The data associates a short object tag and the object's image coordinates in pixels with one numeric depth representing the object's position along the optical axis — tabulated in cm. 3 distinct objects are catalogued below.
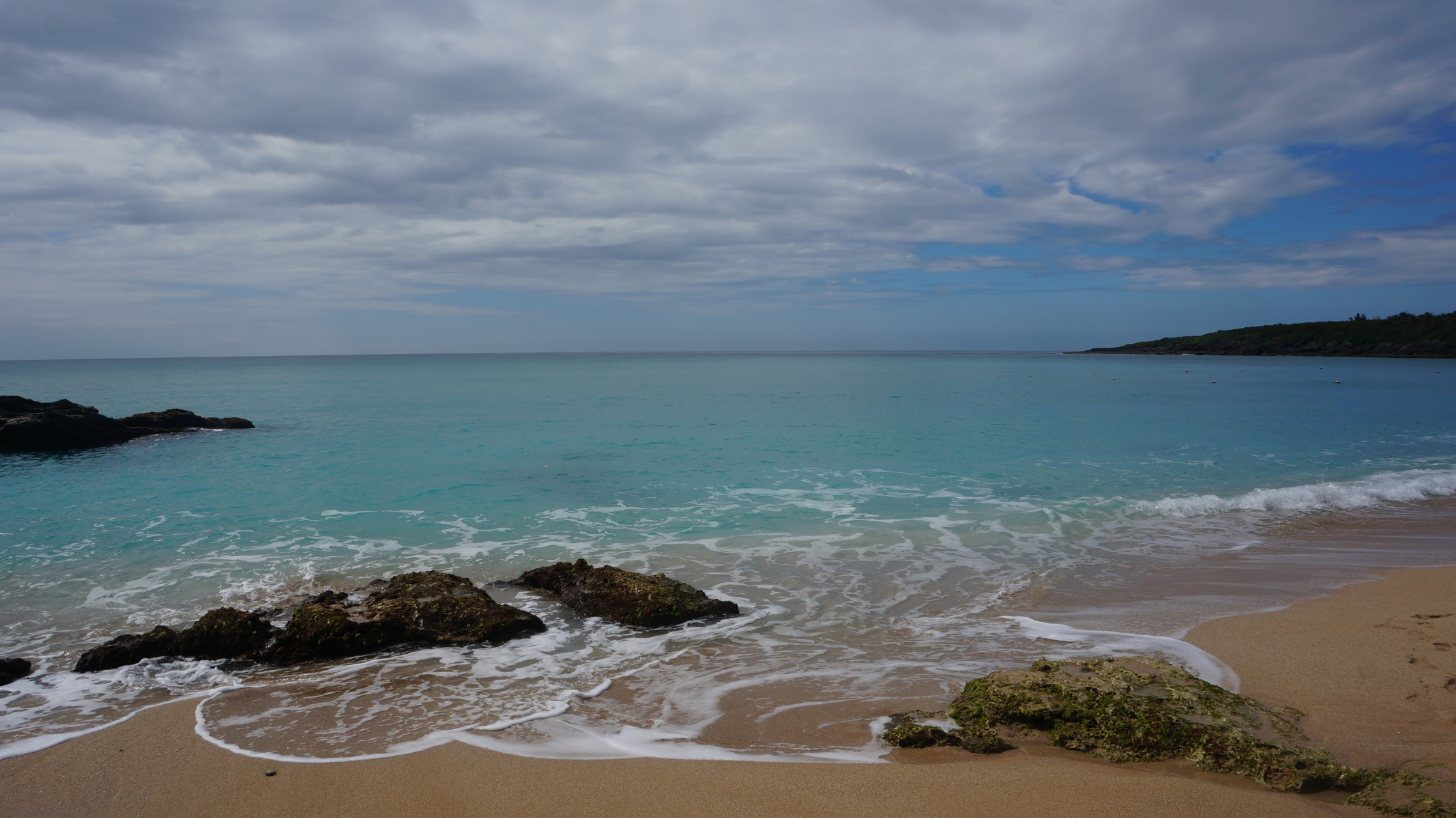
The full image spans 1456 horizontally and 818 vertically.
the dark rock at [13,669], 553
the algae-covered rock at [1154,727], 363
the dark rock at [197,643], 579
